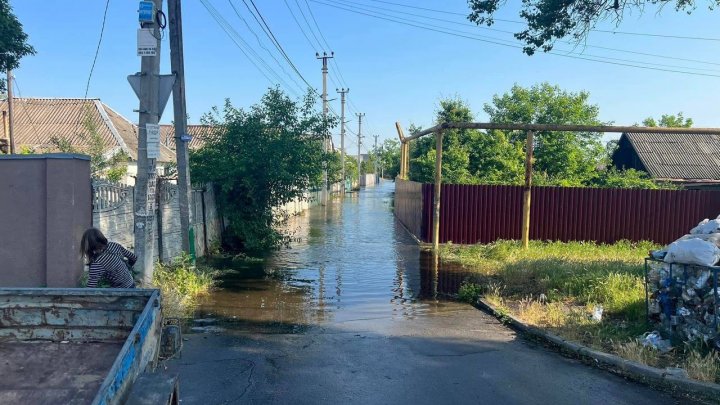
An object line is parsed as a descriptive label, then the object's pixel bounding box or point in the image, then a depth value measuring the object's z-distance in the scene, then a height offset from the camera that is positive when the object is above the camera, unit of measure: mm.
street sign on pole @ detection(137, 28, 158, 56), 7410 +1882
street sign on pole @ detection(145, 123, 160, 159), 7418 +575
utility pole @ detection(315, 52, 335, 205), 36219 +7051
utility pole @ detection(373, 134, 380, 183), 128475 +7161
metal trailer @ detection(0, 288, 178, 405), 3857 -1190
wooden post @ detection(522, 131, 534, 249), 13203 -259
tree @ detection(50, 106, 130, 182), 18188 +1130
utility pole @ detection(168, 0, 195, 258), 9898 +789
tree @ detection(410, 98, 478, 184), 21277 +1446
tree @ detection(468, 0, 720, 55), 10086 +3235
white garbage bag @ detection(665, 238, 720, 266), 5766 -706
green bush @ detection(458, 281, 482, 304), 8820 -1781
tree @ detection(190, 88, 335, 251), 12523 +444
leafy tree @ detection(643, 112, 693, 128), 39688 +5000
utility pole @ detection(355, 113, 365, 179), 76488 +8119
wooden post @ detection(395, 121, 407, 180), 18641 +1310
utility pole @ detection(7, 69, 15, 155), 21656 +2751
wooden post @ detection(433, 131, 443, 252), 13494 -348
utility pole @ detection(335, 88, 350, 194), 47606 +5229
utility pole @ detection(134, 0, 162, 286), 7457 +506
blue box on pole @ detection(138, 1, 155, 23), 7340 +2287
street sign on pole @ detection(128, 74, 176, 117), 7504 +1329
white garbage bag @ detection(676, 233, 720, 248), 6379 -596
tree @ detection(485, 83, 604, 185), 24500 +3253
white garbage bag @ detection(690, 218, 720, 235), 6701 -497
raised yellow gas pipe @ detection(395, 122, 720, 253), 13055 +1363
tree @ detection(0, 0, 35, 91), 12242 +3217
